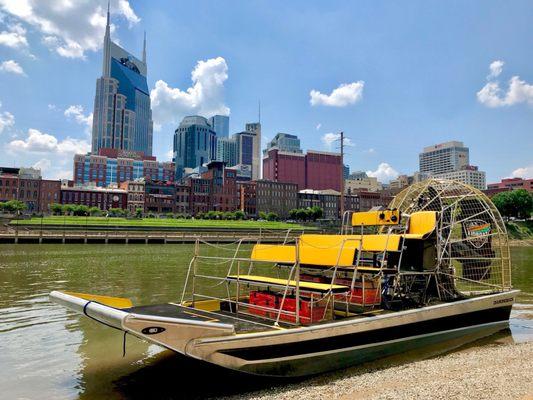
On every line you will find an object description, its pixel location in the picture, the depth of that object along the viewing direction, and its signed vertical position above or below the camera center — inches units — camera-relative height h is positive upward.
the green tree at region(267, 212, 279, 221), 6205.7 +47.6
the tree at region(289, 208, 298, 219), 6387.8 +99.5
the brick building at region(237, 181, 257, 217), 7081.7 +357.3
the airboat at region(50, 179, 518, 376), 322.3 -78.0
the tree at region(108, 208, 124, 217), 5236.2 +48.6
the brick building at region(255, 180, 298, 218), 7280.0 +382.3
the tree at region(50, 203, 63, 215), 5012.3 +81.6
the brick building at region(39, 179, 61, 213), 6254.9 +332.1
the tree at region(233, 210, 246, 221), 5895.7 +53.9
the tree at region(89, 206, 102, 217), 5182.1 +55.5
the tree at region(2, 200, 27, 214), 4810.5 +102.9
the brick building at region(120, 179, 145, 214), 6176.2 +320.8
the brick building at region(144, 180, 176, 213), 6235.2 +298.1
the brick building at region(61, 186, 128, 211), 6366.1 +290.1
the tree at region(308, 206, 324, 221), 6333.7 +104.1
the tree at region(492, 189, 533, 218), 4429.1 +201.4
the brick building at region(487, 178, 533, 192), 7805.6 +677.4
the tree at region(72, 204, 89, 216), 4913.9 +61.3
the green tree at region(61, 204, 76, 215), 5032.0 +82.3
